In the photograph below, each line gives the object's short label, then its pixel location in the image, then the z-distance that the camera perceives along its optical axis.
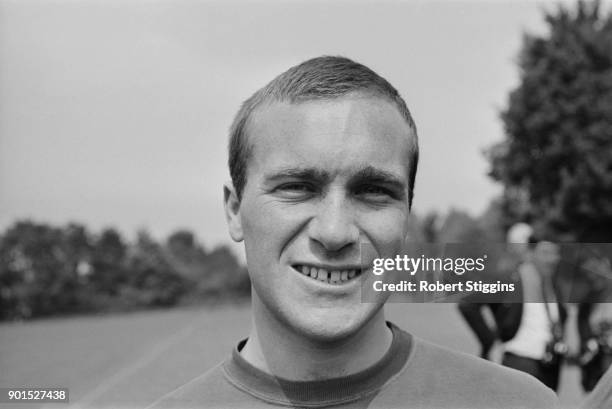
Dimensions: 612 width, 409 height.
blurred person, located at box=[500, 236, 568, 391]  4.36
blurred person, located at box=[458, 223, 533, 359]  4.17
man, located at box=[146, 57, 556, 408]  1.55
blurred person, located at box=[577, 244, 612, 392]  4.89
